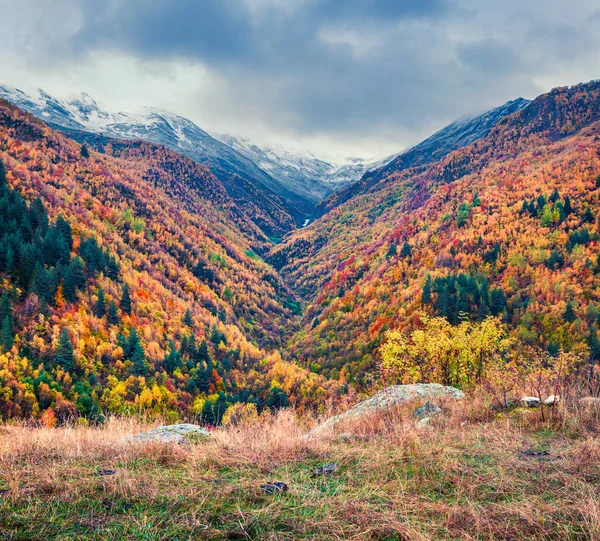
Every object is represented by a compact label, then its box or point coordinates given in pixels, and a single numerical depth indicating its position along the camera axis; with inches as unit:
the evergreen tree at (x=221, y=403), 2566.4
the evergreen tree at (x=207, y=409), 2410.2
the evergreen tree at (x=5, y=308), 2306.8
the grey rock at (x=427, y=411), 424.1
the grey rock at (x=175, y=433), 353.9
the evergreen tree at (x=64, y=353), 2317.9
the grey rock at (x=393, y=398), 411.7
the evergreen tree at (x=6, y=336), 2214.6
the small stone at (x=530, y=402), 414.2
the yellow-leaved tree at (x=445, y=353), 963.3
